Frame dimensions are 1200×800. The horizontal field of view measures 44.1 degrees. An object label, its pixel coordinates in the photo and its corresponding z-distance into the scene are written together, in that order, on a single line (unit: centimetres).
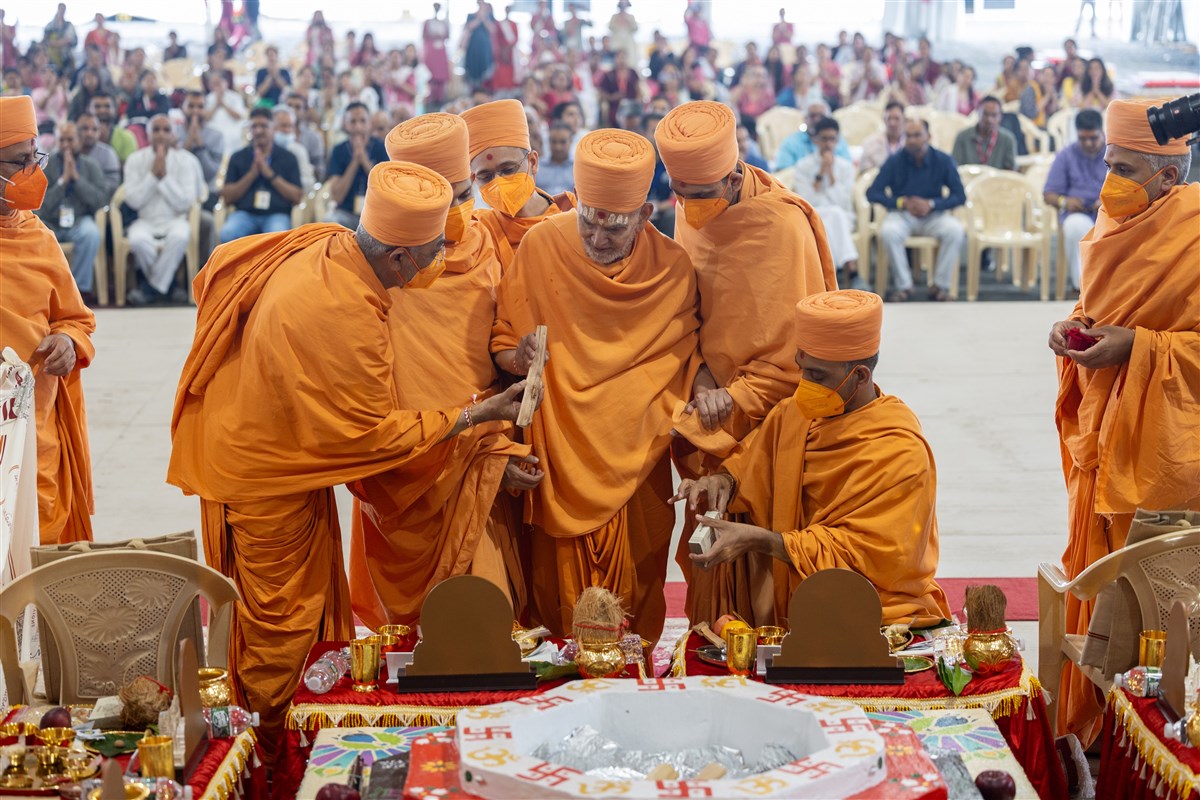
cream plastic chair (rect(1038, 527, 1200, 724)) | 407
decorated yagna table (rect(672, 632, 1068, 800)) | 389
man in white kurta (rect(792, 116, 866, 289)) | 1253
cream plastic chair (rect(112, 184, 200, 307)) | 1248
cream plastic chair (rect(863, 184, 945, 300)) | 1255
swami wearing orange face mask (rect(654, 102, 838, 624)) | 457
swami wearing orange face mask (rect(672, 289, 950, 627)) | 419
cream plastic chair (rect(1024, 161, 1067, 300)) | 1262
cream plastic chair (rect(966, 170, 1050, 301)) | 1278
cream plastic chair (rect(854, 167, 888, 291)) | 1280
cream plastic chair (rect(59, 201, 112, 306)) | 1246
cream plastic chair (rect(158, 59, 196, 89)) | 1967
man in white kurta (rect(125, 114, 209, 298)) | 1251
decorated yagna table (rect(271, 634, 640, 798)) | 388
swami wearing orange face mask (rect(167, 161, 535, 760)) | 427
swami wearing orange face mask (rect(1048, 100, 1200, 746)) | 455
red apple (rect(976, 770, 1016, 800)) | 331
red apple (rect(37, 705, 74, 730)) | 365
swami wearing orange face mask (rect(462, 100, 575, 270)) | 504
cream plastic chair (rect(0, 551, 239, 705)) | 403
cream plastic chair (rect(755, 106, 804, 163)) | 1597
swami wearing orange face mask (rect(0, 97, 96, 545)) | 504
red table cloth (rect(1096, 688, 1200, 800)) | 348
